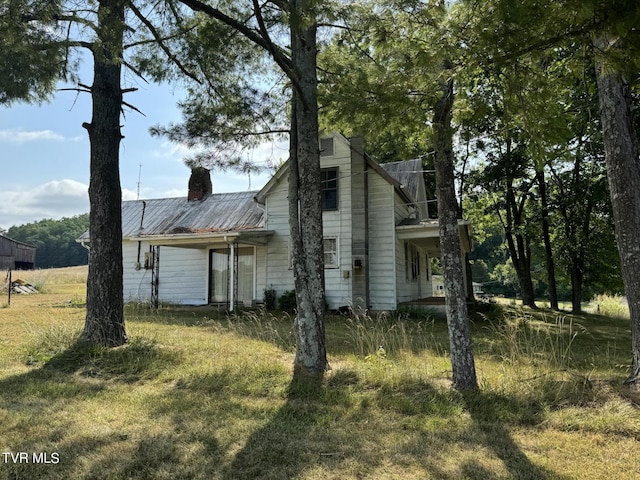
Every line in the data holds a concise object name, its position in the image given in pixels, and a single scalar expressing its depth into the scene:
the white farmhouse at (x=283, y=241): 13.12
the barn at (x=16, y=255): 42.73
